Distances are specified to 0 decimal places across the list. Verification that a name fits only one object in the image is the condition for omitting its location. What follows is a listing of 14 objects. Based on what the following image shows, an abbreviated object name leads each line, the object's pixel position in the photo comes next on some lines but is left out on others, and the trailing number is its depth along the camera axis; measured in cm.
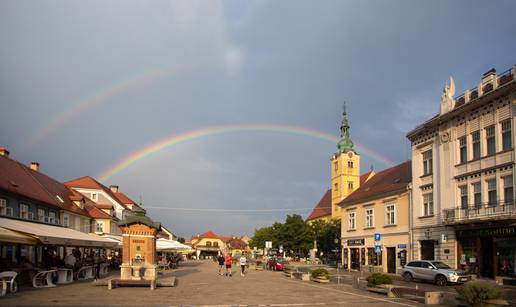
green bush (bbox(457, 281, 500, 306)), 1602
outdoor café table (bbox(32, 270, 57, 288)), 2398
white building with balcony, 3148
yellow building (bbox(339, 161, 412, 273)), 4384
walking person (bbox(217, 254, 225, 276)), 4158
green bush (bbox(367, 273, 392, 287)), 2414
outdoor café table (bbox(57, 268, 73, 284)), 2720
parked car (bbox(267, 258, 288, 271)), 5369
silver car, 3082
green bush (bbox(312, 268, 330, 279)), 3085
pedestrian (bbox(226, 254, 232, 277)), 3918
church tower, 10381
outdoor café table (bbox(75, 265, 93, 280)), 3238
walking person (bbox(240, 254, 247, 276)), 4068
